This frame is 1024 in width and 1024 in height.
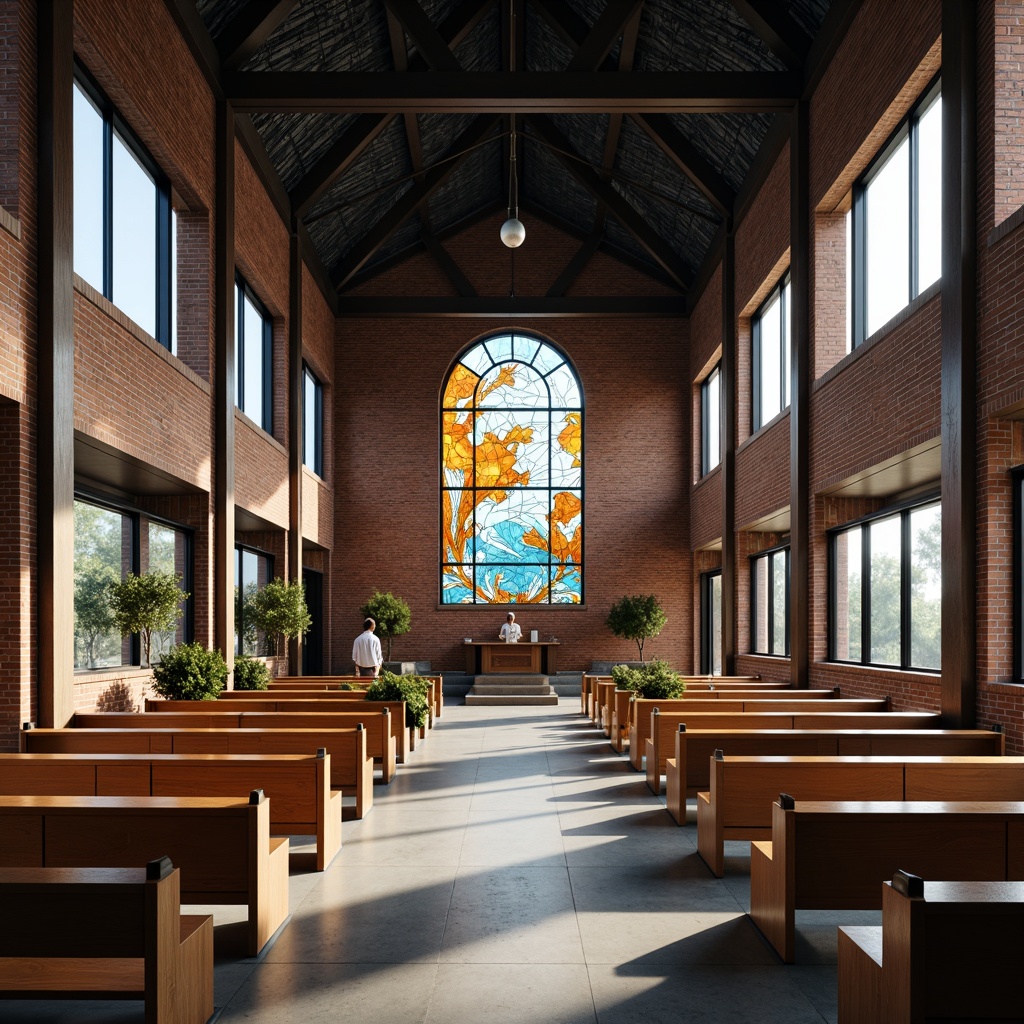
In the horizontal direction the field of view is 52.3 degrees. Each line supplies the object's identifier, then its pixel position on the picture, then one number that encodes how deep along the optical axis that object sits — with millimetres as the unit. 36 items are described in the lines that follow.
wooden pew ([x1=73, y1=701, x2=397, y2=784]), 7481
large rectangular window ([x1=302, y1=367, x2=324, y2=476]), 18234
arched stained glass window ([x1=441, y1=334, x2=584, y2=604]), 20312
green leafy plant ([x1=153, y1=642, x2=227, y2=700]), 9555
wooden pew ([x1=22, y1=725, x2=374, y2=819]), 6508
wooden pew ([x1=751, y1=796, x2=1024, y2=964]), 3922
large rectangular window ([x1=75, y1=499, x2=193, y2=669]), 9445
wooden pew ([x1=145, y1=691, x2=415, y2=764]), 8820
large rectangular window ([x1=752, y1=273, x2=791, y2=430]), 13289
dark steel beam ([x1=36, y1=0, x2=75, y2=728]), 7223
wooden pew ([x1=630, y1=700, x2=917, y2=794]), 7438
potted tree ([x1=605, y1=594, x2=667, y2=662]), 18750
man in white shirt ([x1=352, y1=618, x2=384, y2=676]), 13828
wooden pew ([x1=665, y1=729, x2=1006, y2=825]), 6113
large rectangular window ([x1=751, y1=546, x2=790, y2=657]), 13734
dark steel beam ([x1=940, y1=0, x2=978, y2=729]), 7277
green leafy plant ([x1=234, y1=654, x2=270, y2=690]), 11516
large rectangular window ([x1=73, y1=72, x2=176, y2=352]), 8562
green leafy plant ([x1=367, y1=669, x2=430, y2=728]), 9625
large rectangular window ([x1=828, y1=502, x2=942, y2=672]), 9297
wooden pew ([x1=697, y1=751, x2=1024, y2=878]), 5121
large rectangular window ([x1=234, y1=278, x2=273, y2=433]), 13523
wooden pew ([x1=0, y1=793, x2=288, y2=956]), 4051
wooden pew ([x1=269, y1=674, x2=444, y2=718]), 11977
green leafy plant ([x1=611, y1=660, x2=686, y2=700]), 9844
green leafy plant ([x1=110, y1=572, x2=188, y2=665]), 9000
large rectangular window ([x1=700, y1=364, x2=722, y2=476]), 18188
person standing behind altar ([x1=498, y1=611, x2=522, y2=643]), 19094
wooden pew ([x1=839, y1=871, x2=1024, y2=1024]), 2529
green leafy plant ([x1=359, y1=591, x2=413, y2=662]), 18516
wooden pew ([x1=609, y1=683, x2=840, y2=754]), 10133
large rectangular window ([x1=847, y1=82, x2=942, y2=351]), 8594
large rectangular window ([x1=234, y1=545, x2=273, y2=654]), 14164
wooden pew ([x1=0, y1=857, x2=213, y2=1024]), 2850
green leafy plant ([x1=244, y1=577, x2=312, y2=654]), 13664
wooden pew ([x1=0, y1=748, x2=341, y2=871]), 5316
